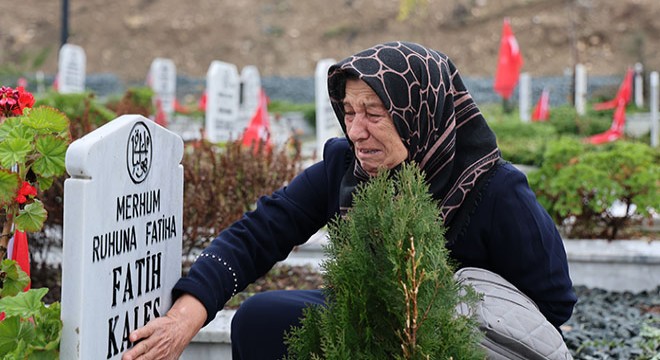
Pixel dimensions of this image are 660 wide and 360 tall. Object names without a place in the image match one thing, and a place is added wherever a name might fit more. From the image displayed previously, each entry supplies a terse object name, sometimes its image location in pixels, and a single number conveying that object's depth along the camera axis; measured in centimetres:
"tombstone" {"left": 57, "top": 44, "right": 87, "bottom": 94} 1453
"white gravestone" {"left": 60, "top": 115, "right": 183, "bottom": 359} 175
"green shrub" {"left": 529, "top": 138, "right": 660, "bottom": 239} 518
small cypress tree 158
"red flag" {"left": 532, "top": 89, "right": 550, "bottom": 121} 1709
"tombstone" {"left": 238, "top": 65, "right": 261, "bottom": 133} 1309
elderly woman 210
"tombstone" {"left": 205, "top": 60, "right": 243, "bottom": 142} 877
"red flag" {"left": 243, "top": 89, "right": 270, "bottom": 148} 765
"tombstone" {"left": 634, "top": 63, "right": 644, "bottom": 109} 1964
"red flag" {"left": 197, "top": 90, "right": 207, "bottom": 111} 1831
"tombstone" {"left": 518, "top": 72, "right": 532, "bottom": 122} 1739
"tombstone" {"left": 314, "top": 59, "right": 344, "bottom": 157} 904
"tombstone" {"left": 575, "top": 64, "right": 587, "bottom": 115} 1745
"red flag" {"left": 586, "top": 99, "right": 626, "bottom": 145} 1194
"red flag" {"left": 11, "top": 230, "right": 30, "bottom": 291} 242
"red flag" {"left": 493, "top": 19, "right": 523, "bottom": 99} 1497
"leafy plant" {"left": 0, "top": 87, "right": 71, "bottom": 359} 183
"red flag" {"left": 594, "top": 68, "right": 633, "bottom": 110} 1447
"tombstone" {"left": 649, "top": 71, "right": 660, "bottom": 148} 1219
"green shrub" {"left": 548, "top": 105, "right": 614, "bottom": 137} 1492
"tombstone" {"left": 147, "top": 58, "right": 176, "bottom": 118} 1581
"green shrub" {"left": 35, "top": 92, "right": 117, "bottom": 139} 446
